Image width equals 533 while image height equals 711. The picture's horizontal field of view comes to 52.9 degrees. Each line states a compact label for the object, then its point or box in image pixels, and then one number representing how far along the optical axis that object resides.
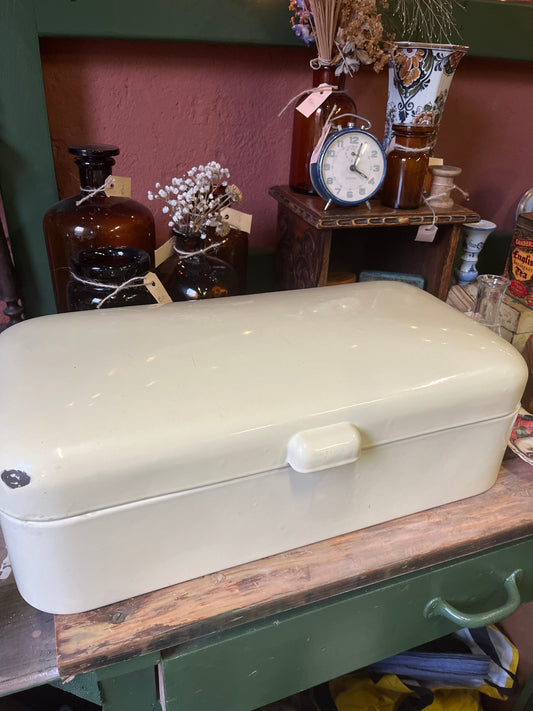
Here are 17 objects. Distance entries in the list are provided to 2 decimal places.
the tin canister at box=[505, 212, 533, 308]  1.06
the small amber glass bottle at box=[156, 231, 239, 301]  0.95
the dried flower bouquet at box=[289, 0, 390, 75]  0.90
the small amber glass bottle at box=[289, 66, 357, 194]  0.99
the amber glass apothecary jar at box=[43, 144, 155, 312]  0.92
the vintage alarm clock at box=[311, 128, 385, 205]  0.93
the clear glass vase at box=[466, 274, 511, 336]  0.98
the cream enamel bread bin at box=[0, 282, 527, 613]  0.51
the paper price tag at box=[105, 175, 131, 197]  0.94
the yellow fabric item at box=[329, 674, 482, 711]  1.12
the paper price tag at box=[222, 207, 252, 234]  1.01
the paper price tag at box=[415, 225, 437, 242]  1.05
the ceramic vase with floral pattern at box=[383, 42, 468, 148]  0.97
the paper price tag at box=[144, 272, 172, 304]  0.83
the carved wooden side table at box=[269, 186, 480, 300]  0.98
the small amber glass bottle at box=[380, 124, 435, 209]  1.00
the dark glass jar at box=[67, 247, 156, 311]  0.80
